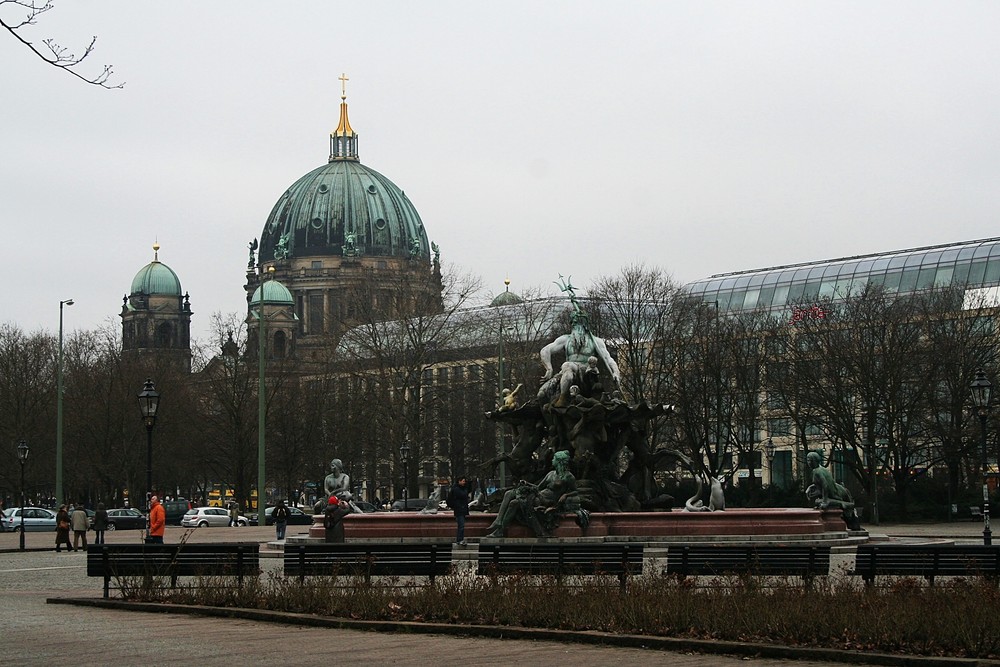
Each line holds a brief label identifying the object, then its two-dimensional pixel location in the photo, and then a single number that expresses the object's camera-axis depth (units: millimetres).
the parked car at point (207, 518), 80312
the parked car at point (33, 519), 74188
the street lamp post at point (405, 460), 73694
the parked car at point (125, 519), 77312
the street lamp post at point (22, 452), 61375
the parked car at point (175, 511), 85938
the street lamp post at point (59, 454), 73188
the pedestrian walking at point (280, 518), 49062
